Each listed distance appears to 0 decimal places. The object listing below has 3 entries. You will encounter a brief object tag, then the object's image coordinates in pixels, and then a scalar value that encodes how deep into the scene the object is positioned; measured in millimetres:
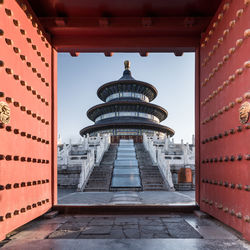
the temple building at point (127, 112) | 24172
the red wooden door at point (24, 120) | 2414
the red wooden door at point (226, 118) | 2342
